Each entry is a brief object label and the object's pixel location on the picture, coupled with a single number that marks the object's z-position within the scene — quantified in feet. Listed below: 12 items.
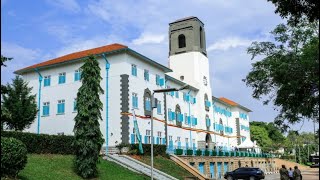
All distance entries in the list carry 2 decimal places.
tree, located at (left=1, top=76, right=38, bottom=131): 86.18
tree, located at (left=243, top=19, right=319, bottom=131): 33.92
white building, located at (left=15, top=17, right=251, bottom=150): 95.14
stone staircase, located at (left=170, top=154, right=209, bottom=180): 85.43
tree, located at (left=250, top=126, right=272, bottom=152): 243.14
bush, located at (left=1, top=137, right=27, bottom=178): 44.29
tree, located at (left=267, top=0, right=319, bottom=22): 30.37
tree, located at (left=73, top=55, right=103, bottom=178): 62.43
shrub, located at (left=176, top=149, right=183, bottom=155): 100.18
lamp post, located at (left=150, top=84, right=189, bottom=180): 53.79
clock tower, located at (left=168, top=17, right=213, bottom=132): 137.59
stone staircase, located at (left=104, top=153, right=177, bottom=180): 71.75
